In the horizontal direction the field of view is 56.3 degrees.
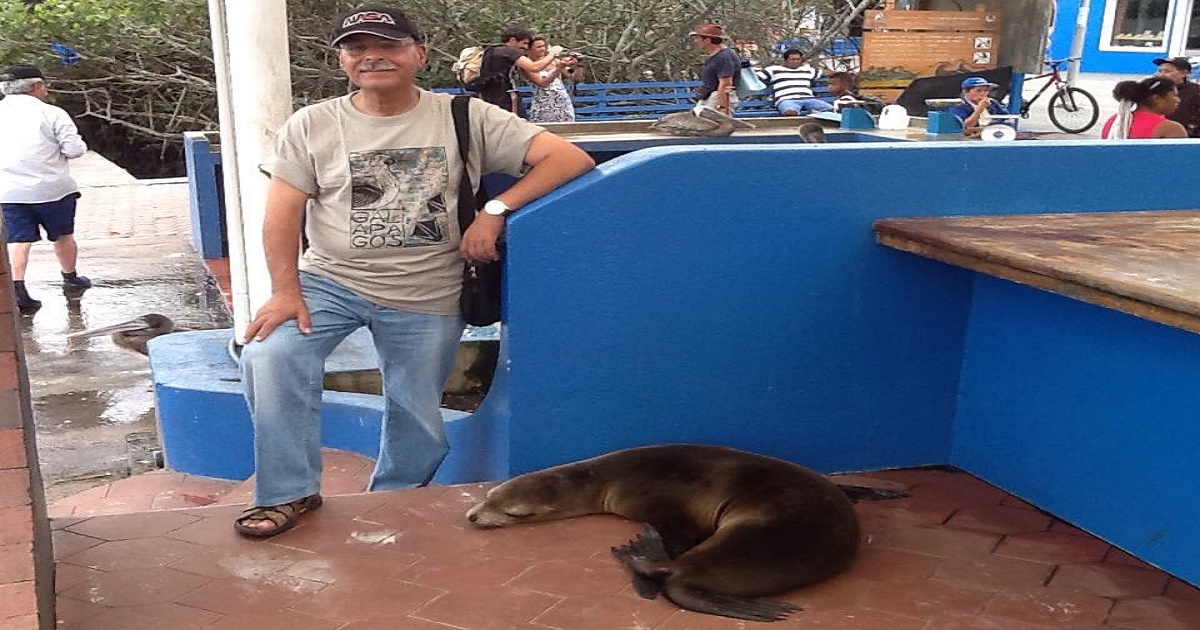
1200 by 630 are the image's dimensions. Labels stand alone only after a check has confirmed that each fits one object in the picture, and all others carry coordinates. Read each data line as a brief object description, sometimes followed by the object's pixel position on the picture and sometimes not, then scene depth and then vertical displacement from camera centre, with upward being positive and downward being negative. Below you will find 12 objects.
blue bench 13.38 -1.04
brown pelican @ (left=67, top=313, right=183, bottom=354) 7.27 -2.11
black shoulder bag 3.48 -0.82
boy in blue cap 8.67 -0.65
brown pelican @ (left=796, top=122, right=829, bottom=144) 7.36 -0.75
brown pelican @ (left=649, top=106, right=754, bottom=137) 8.22 -0.79
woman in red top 6.81 -0.51
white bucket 8.75 -0.75
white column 4.70 -0.36
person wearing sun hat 10.91 -0.51
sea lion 2.99 -1.43
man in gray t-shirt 3.32 -0.66
